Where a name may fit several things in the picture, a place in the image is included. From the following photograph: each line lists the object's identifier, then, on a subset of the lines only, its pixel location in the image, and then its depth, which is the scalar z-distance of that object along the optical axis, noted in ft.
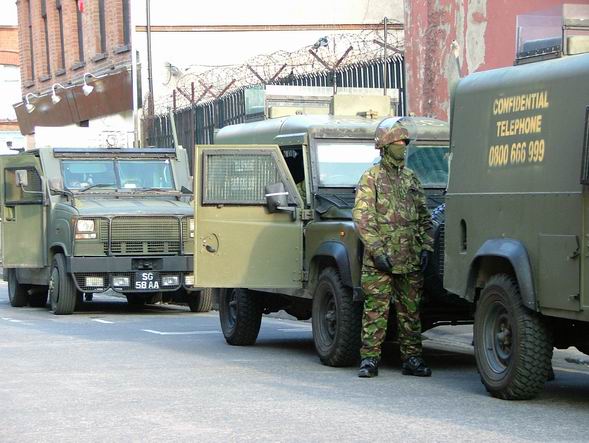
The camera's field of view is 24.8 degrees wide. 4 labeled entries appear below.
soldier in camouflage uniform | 34.88
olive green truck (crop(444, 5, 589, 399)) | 28.07
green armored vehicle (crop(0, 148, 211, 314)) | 59.21
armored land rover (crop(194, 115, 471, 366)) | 39.75
